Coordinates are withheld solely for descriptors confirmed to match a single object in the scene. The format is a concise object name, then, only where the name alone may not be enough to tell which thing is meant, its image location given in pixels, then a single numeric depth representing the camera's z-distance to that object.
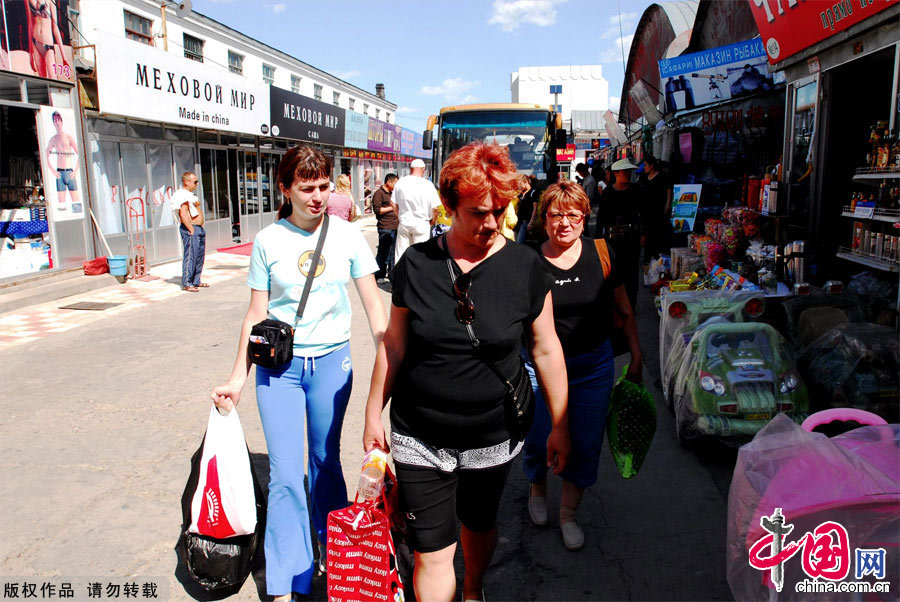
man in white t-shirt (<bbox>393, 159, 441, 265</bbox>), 8.99
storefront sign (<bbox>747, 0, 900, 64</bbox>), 5.88
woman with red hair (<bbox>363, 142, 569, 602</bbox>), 2.23
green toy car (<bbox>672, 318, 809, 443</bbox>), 4.07
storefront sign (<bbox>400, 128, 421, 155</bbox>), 35.22
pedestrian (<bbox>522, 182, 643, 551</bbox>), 3.17
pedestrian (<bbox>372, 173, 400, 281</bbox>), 10.73
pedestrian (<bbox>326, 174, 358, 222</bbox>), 8.42
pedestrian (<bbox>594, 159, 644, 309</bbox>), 7.72
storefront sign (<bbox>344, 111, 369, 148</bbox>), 24.78
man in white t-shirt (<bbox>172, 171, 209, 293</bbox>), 10.39
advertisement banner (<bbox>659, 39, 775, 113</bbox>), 10.22
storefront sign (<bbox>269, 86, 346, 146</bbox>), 18.25
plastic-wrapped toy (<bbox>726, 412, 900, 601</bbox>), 2.09
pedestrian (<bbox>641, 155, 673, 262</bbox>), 8.90
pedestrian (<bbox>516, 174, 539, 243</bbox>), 8.93
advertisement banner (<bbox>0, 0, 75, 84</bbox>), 9.59
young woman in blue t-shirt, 2.84
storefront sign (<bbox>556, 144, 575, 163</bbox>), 26.28
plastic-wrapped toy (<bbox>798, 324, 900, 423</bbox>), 4.01
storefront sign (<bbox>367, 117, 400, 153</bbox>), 28.64
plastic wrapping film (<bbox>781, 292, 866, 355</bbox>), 4.78
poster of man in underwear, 10.60
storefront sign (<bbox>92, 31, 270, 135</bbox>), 11.05
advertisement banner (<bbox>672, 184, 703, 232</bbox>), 9.62
